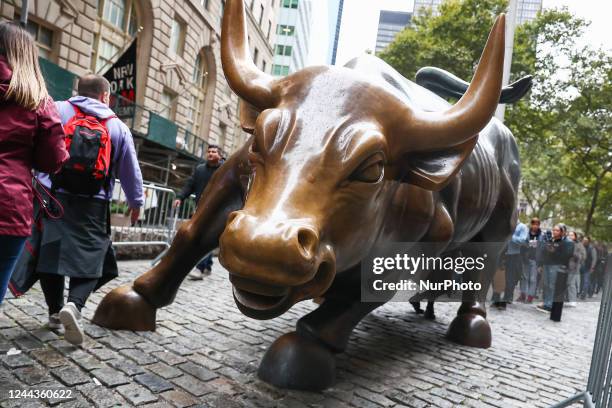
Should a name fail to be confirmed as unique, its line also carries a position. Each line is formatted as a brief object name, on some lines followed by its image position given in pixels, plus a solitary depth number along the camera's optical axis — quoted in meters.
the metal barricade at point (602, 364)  2.56
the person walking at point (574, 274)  8.16
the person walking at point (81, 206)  3.13
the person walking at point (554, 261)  8.01
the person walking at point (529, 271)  7.88
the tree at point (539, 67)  19.23
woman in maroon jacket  2.37
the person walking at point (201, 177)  6.55
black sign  16.31
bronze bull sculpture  2.11
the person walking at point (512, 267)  7.18
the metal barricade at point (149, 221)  7.33
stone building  15.72
